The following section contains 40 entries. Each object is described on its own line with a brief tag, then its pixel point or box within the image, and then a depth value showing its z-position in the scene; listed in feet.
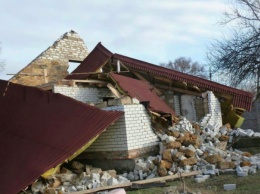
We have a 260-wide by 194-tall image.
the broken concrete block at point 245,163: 23.30
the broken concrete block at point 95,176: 21.74
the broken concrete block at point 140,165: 23.90
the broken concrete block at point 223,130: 31.20
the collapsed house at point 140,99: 25.44
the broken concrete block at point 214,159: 23.67
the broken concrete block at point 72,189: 20.53
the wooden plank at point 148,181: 20.25
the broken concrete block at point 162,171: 22.72
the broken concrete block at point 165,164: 23.33
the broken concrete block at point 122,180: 21.69
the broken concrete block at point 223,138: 29.58
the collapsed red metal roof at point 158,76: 35.60
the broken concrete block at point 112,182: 21.07
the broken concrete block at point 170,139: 26.04
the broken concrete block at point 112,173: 22.81
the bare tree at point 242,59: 42.19
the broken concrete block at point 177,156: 23.90
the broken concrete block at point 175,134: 27.04
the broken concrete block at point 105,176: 21.87
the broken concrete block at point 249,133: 32.09
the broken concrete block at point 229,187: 18.99
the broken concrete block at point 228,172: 22.35
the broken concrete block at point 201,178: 21.00
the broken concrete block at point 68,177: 22.18
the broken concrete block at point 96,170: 23.17
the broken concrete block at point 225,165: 23.07
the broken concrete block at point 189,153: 24.10
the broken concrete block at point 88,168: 23.42
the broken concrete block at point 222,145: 28.58
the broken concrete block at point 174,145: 25.20
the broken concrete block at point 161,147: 25.83
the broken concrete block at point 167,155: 23.99
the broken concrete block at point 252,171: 21.91
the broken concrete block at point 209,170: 22.26
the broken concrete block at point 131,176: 23.12
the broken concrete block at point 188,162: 23.34
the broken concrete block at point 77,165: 24.34
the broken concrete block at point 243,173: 21.45
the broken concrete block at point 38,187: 20.67
